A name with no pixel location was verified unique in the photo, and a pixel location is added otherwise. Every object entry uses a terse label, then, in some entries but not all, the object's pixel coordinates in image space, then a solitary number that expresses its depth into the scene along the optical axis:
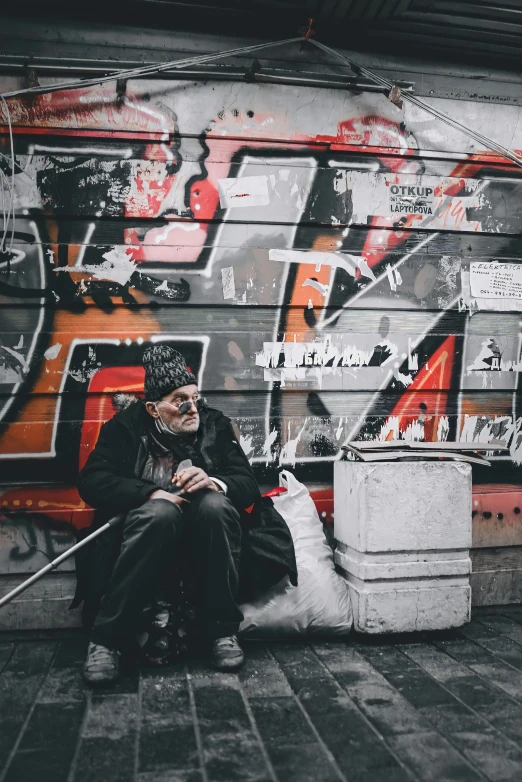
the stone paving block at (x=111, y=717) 1.95
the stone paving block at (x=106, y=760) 1.72
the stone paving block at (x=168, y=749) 1.76
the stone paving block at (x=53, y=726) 1.89
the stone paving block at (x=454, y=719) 1.96
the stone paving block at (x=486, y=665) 2.31
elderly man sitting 2.43
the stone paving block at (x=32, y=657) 2.52
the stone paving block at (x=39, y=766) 1.71
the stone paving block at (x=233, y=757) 1.71
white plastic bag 2.75
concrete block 2.80
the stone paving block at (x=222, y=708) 2.00
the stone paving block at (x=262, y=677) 2.26
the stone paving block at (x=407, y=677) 2.19
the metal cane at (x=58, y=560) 2.35
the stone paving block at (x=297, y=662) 2.42
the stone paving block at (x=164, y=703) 2.02
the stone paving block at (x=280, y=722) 1.91
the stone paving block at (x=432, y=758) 1.69
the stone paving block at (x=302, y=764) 1.70
